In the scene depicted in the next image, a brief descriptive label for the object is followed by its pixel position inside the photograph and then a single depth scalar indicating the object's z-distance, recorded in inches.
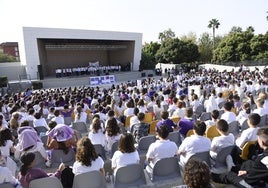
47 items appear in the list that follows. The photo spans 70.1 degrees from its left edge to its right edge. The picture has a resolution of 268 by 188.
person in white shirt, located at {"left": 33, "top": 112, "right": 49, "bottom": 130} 214.0
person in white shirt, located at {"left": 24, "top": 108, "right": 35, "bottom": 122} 232.8
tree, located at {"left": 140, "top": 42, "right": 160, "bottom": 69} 1073.0
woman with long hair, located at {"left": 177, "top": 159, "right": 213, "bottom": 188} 64.4
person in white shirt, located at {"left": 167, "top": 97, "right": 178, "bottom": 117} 253.6
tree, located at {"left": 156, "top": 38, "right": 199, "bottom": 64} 1262.8
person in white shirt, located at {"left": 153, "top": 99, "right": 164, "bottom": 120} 261.6
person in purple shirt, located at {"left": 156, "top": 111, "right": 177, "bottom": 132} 176.2
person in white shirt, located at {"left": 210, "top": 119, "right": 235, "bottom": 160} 123.3
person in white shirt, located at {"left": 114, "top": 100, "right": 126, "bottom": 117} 275.7
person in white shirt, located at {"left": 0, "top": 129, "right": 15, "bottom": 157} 146.4
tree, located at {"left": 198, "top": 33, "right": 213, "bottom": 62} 1587.5
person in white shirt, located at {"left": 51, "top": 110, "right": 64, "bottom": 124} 217.3
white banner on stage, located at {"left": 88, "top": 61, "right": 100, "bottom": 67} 1004.5
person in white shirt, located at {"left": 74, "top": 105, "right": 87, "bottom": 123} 236.7
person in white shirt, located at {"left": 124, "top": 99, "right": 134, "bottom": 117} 241.6
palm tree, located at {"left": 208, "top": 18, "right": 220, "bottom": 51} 1755.1
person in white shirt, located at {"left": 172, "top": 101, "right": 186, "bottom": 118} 221.6
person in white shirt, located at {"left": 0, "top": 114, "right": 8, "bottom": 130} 196.8
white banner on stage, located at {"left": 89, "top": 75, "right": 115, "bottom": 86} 626.7
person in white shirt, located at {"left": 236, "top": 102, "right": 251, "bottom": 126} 195.1
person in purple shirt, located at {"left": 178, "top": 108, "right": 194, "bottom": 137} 172.7
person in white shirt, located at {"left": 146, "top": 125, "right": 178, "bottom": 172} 122.9
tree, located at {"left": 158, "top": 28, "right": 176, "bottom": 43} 1983.9
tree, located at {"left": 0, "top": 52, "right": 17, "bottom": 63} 1243.4
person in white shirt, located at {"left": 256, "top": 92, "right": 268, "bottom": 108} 227.9
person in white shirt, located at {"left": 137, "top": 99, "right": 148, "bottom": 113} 249.7
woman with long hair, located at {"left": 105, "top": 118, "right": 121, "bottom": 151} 158.7
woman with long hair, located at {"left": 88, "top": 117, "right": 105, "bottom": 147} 160.2
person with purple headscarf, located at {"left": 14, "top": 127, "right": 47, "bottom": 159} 147.6
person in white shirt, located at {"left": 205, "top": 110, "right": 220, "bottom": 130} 171.7
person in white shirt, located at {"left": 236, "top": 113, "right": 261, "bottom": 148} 127.9
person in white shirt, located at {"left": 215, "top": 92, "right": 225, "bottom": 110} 283.2
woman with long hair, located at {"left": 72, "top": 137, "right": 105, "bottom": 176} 108.2
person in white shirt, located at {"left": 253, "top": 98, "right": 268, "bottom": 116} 199.6
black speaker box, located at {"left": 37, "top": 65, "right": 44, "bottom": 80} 779.3
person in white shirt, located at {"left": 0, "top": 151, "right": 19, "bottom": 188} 103.2
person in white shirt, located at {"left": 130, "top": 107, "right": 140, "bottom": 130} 197.6
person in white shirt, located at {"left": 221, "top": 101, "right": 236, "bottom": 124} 191.7
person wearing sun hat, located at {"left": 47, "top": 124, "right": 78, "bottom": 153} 139.2
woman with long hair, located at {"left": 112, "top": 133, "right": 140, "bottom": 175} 116.7
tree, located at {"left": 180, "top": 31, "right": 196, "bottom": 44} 1872.9
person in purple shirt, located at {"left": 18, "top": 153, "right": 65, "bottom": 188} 103.1
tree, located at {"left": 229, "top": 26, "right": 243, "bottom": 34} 2053.6
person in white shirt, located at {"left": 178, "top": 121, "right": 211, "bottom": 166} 123.5
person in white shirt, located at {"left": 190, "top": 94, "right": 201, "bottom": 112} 279.1
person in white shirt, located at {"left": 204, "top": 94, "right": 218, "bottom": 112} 265.3
